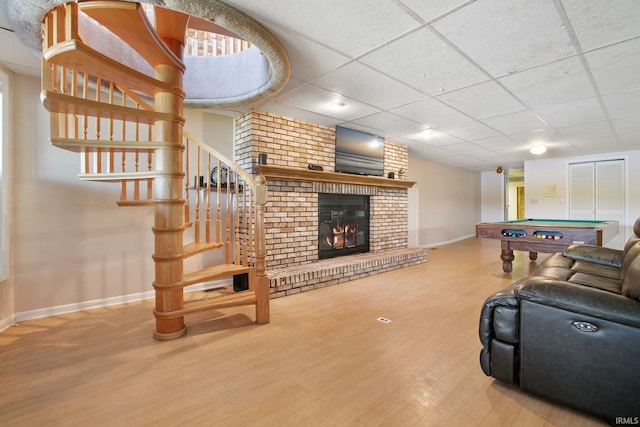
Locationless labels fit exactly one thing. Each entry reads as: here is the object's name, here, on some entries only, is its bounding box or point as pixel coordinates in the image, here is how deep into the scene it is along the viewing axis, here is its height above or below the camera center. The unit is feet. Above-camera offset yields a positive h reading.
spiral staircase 5.47 +2.27
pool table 11.23 -1.03
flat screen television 14.70 +3.30
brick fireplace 11.76 +1.07
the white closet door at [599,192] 20.12 +1.46
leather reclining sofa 4.14 -2.16
